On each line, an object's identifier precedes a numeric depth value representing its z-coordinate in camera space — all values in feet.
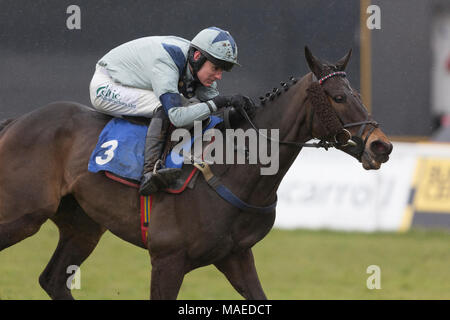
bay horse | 29.58
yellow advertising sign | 62.85
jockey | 30.42
